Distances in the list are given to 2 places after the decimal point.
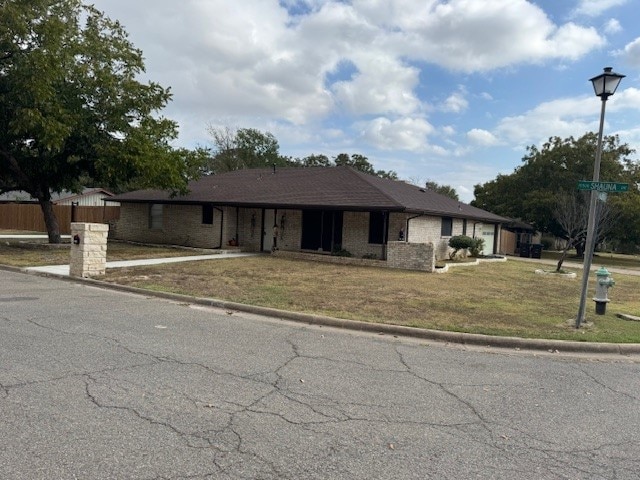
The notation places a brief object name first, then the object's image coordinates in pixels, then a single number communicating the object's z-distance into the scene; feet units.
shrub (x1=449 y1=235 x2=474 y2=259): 73.92
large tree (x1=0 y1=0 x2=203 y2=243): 57.88
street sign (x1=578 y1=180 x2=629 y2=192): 27.43
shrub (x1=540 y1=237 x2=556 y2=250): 167.32
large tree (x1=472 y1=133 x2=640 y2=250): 121.60
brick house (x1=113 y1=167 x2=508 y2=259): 66.85
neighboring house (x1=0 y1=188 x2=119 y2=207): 143.13
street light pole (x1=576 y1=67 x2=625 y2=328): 28.04
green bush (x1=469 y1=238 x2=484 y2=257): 77.69
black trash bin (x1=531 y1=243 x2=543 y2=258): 111.05
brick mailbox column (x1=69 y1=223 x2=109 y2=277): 41.83
